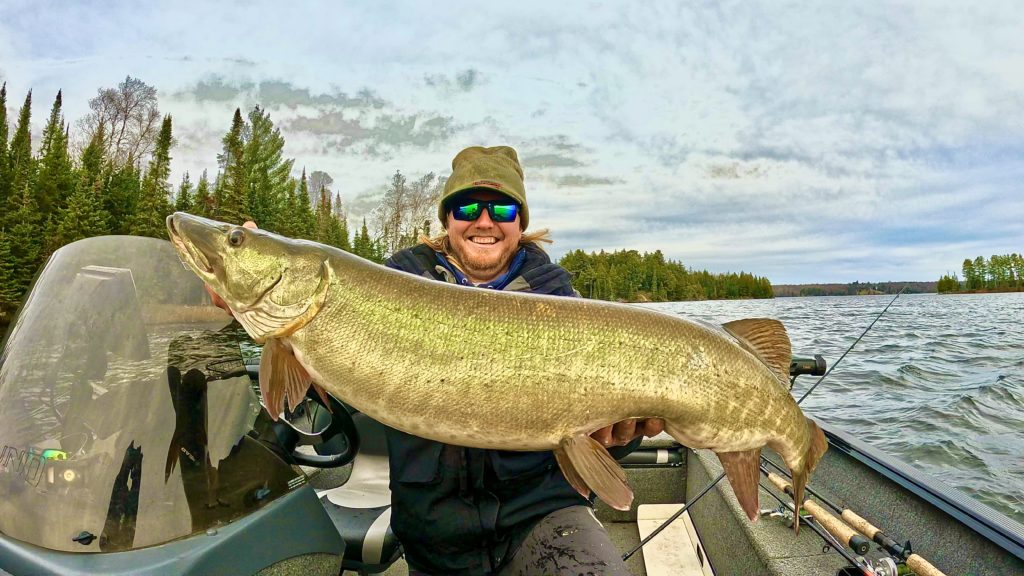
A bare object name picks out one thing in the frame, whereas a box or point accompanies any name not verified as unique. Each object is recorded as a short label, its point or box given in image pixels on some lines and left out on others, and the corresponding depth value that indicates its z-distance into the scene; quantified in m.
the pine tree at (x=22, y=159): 45.34
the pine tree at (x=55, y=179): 45.38
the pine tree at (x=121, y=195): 50.61
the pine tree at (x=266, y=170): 57.28
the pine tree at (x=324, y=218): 68.00
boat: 1.68
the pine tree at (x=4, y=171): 45.70
